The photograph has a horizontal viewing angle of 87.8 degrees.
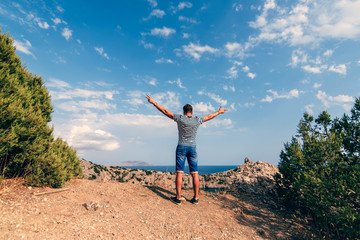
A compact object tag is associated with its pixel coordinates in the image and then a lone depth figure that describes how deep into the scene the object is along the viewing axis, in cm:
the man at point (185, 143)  665
